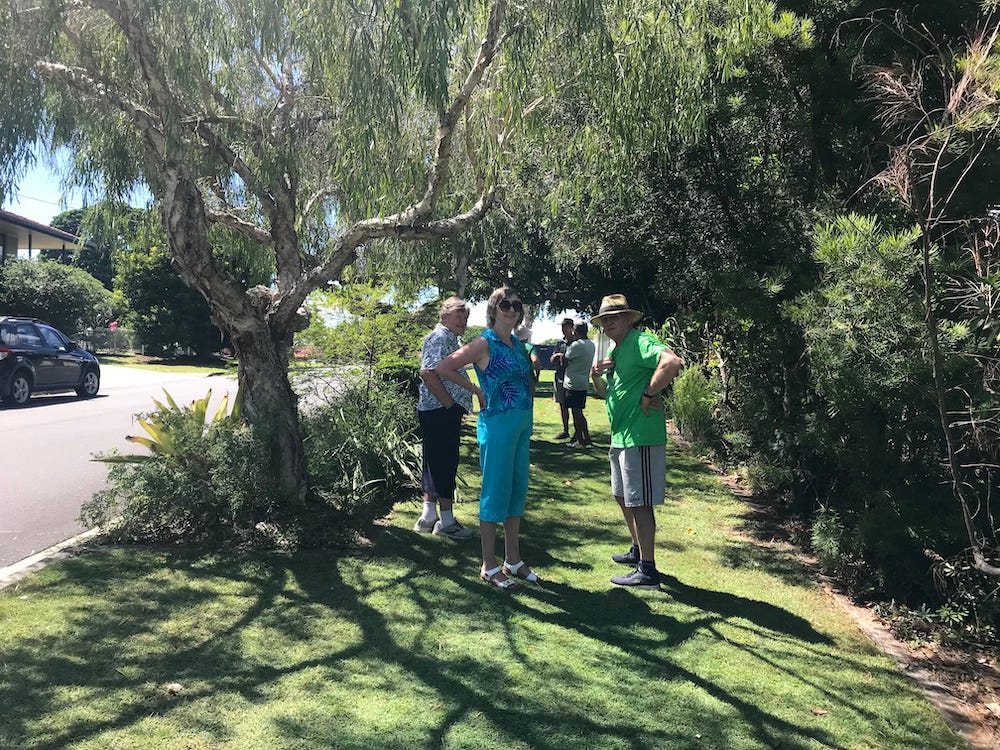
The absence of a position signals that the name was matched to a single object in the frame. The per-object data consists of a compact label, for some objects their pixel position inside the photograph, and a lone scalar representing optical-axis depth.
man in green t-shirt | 4.54
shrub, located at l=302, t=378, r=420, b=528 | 6.17
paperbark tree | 5.03
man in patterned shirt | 5.75
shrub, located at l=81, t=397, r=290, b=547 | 5.36
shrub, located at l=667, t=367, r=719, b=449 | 10.13
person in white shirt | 10.10
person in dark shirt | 10.48
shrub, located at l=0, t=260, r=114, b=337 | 29.42
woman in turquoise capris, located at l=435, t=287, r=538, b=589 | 4.55
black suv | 14.00
